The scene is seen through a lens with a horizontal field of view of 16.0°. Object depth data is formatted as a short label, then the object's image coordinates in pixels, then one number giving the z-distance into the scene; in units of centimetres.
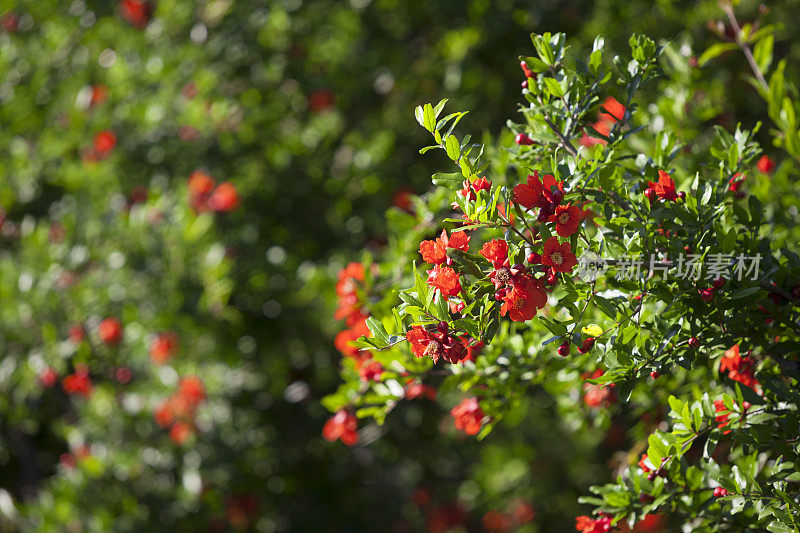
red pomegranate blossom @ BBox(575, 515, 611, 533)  292
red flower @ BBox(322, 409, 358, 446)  311
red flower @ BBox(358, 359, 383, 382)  305
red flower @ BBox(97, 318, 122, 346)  496
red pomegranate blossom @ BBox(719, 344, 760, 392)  293
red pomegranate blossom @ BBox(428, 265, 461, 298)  277
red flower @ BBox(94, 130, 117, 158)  548
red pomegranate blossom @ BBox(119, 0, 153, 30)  581
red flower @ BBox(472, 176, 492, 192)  279
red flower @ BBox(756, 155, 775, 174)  324
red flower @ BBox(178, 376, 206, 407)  474
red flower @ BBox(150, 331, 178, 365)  481
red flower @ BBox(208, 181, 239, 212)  483
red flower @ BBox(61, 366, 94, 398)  499
